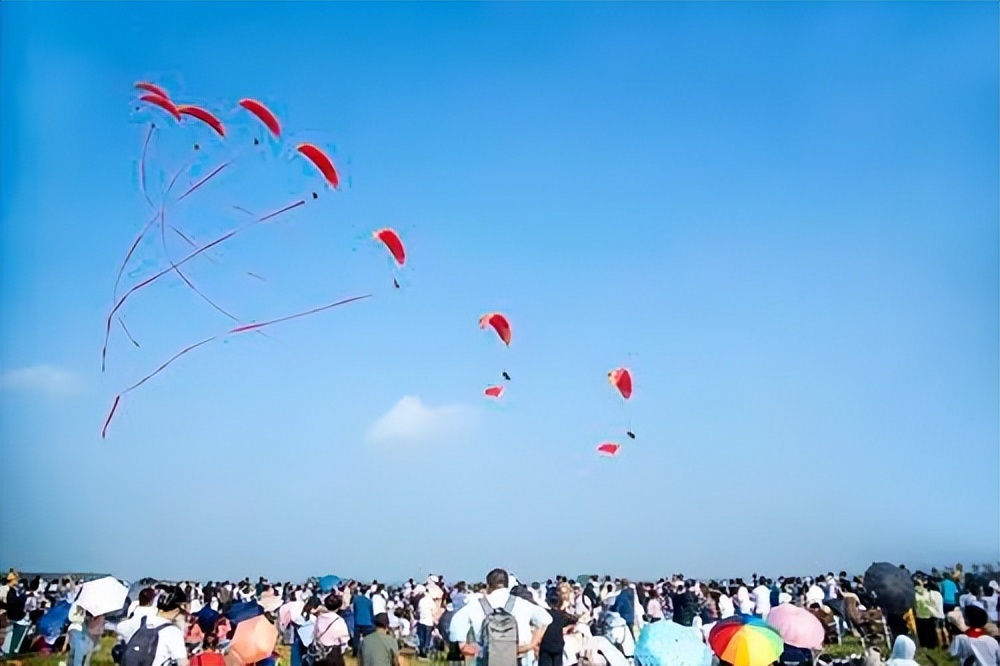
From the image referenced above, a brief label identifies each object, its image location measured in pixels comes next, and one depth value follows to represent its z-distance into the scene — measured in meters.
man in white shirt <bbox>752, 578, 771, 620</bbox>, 17.75
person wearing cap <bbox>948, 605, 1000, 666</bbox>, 8.21
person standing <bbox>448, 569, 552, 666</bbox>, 9.34
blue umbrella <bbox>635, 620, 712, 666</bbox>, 8.43
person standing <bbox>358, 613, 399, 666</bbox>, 9.32
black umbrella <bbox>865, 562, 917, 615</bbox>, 14.25
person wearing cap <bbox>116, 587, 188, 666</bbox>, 7.84
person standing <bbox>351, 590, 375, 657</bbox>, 14.22
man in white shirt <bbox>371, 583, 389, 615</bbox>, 15.42
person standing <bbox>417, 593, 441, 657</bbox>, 17.31
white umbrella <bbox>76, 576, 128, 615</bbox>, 10.38
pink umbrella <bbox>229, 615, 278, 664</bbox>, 9.18
